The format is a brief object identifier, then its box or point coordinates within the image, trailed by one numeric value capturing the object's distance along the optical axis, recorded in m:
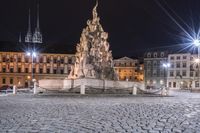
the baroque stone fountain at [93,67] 23.91
